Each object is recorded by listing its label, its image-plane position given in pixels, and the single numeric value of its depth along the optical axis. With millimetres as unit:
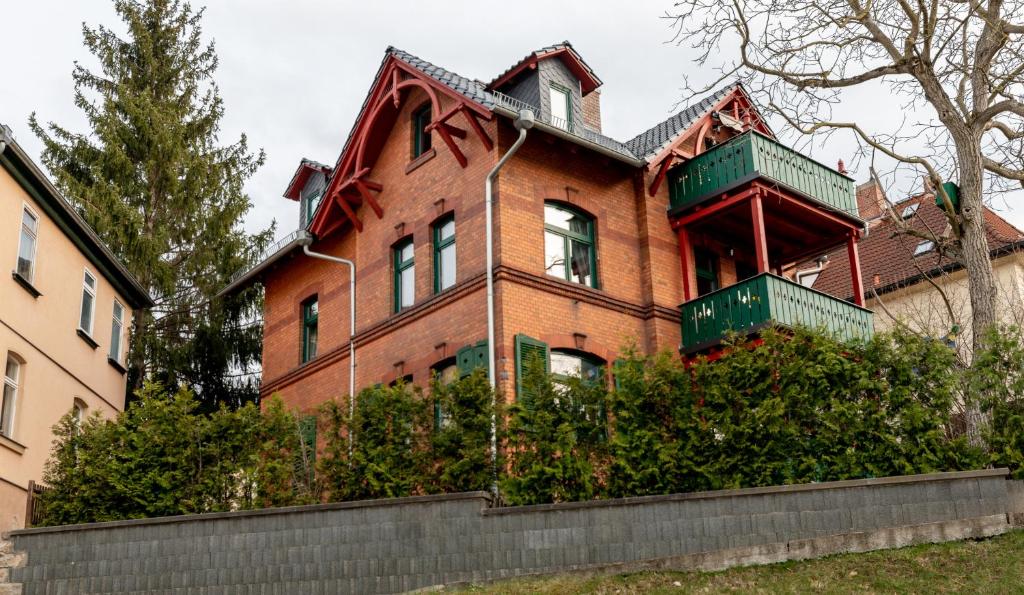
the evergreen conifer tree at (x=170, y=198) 26250
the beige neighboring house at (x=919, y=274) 26141
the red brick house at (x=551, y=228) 17984
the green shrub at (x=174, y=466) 13727
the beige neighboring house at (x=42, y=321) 17188
